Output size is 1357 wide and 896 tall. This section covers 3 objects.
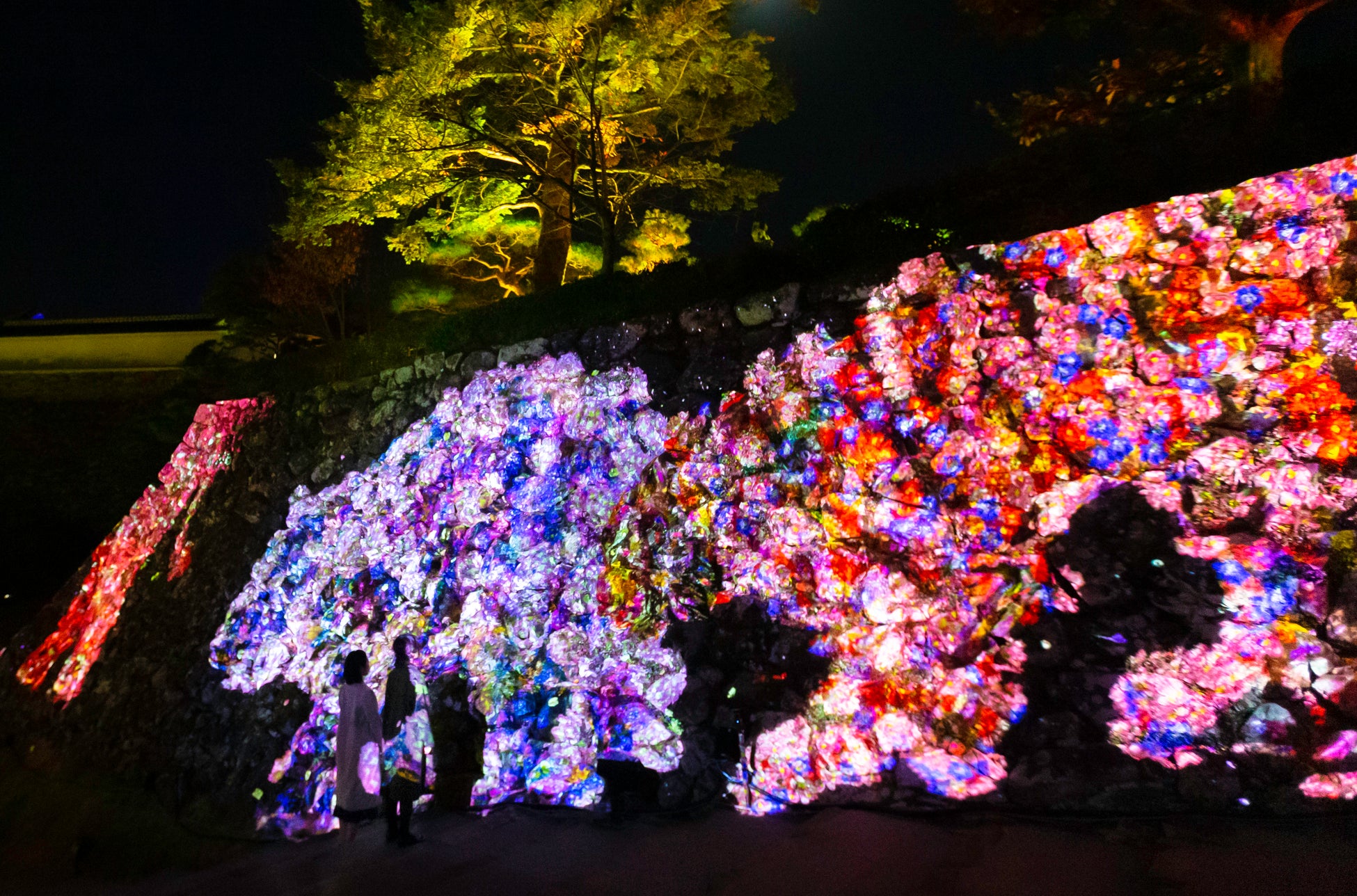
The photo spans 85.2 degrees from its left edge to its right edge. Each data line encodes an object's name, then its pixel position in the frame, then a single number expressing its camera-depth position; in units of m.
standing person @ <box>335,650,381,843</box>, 4.90
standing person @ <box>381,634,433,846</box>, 4.91
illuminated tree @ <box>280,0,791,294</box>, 8.47
